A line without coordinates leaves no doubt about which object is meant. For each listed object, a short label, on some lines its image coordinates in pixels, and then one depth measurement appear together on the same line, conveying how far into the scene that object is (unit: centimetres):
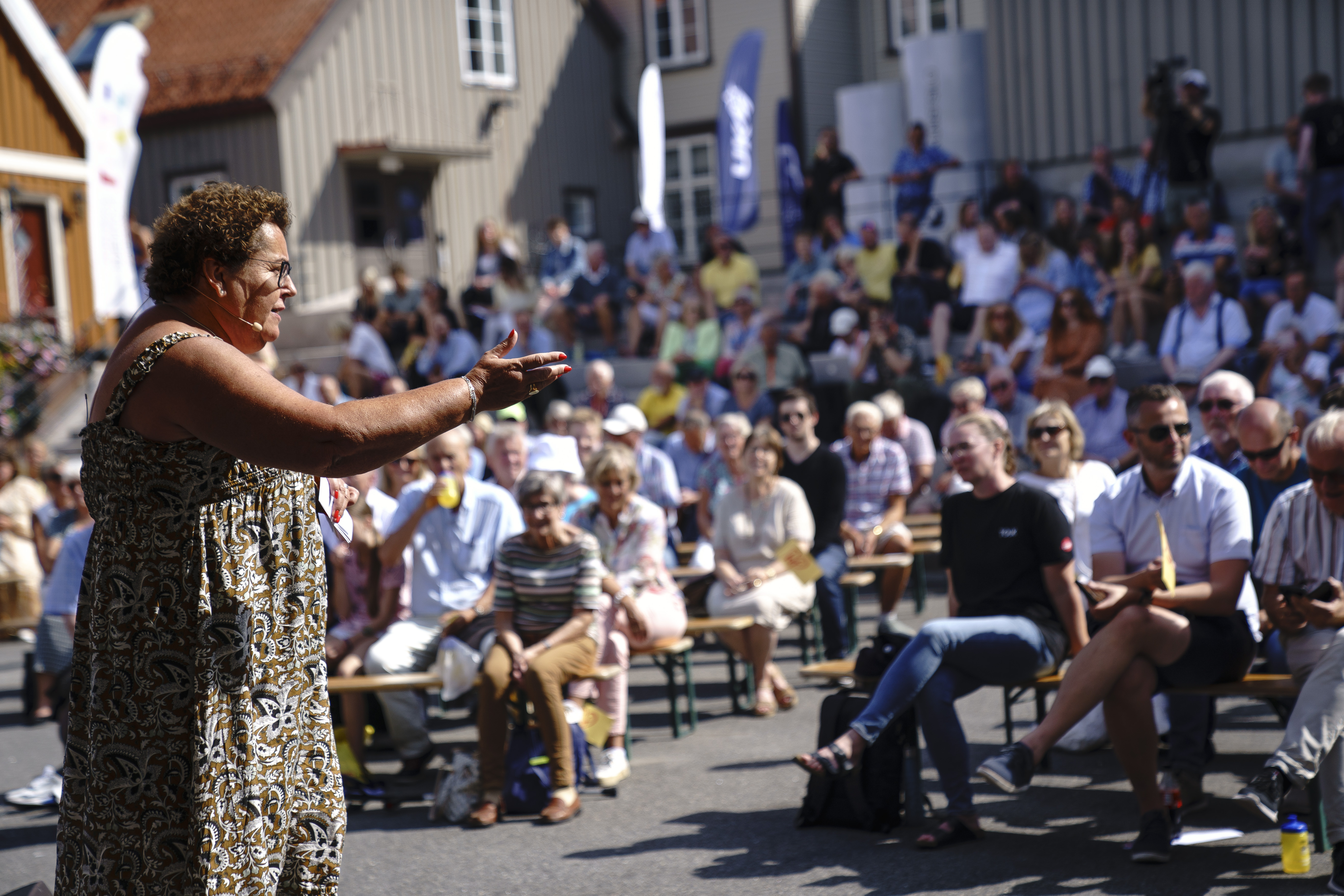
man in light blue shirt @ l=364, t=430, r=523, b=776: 659
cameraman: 1284
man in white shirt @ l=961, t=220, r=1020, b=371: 1365
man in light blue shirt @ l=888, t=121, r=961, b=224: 1596
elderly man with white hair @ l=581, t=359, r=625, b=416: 1219
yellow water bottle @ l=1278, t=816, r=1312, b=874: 438
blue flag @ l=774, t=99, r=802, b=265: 2053
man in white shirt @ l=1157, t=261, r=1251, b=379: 1116
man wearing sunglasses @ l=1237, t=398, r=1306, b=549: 553
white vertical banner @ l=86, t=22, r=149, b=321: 1599
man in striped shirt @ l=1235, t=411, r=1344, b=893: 432
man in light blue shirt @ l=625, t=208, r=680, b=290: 1847
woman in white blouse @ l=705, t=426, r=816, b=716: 743
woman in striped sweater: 580
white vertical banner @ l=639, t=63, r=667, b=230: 1814
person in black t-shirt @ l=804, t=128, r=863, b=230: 1748
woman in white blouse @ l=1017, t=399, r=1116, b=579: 658
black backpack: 522
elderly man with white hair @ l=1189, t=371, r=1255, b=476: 635
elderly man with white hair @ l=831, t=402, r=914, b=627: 945
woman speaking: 236
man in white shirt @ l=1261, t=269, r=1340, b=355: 1091
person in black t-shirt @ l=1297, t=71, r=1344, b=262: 1207
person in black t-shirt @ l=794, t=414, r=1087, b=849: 507
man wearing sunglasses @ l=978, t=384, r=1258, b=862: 478
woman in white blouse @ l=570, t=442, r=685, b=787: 643
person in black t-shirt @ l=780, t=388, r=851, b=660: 829
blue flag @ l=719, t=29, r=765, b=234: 1898
